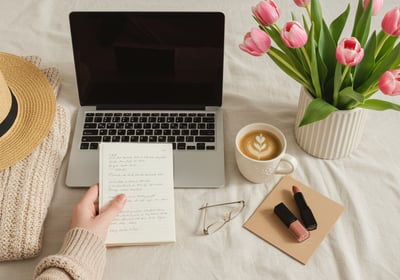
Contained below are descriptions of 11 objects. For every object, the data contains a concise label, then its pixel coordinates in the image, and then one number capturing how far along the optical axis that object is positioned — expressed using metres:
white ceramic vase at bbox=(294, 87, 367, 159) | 0.83
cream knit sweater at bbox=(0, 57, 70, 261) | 0.75
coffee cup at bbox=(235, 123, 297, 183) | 0.84
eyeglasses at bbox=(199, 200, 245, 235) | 0.81
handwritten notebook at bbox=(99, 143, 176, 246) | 0.79
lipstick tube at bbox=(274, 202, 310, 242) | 0.79
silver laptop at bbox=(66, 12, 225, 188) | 0.88
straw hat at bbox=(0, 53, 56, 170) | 0.85
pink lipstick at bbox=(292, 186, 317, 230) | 0.80
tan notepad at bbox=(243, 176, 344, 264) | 0.79
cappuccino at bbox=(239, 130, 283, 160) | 0.85
